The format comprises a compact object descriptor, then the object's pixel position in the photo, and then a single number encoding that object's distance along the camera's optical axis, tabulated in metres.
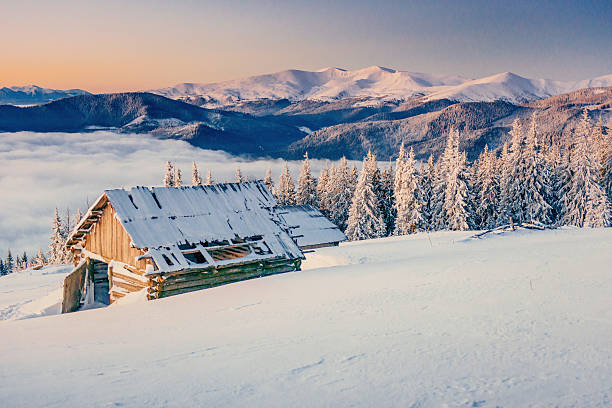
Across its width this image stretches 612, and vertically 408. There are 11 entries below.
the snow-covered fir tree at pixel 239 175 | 73.28
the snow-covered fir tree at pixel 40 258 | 93.49
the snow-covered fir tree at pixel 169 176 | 67.44
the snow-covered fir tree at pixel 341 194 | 60.75
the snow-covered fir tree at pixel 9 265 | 128.50
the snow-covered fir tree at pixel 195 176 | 72.61
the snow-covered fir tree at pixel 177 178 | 69.32
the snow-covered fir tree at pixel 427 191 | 50.72
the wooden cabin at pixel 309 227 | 38.91
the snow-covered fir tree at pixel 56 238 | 72.36
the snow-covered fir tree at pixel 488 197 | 52.00
